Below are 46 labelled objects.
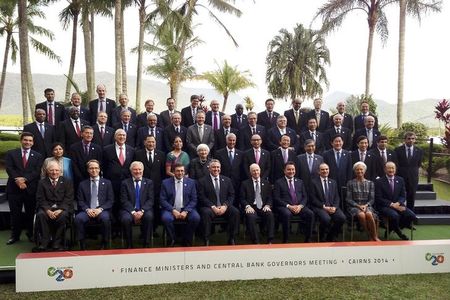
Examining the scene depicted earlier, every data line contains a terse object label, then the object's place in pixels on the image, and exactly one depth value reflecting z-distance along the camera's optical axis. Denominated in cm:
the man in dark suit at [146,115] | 737
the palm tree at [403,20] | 1723
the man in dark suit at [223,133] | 725
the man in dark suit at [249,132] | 728
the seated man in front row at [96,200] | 536
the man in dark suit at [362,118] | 792
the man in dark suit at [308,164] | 643
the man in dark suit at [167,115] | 759
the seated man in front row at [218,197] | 574
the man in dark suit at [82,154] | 604
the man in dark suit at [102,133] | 649
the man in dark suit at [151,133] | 680
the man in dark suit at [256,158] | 646
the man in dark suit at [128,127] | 676
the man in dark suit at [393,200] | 608
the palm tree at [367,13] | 1903
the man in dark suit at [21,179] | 575
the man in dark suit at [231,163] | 650
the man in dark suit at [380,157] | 670
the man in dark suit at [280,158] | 657
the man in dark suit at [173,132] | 689
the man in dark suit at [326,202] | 591
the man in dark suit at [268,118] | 795
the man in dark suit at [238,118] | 777
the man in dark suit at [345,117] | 784
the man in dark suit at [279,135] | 712
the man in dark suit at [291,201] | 586
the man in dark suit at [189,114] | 768
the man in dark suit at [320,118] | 796
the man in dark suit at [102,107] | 737
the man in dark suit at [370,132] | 738
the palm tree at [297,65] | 2938
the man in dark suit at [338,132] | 738
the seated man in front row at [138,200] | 544
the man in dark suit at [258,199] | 579
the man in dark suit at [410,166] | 695
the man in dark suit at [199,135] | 689
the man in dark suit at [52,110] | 715
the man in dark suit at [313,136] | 715
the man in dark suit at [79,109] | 698
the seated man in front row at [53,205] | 518
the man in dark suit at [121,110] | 727
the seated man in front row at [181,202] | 555
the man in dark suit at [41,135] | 645
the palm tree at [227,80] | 3469
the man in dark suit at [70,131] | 662
